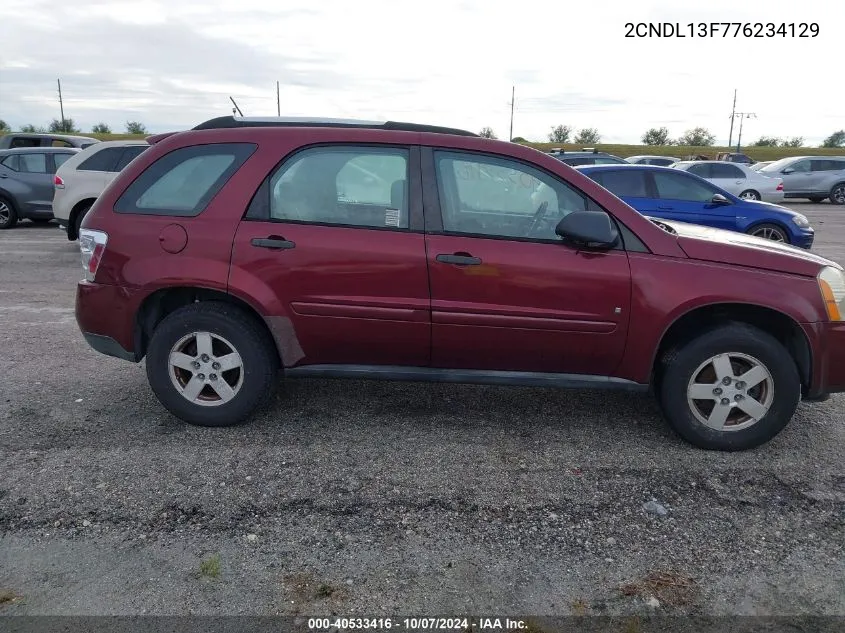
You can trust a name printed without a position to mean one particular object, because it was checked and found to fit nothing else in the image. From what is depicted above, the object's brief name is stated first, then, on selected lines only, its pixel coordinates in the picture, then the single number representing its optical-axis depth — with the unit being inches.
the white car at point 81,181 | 421.4
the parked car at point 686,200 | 382.6
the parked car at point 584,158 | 721.5
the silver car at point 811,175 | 853.8
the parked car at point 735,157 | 1254.9
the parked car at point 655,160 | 929.9
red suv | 146.6
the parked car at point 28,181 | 517.7
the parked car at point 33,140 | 688.4
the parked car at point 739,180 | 708.0
